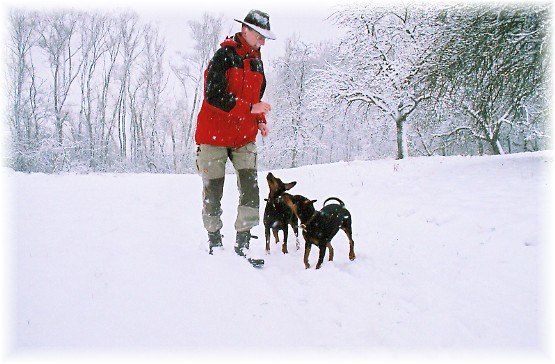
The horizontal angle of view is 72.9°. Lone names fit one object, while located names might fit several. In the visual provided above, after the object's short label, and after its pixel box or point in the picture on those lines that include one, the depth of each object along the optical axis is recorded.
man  3.78
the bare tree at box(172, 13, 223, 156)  14.66
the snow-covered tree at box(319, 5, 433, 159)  16.25
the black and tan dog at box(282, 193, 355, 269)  4.28
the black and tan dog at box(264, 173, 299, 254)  4.89
